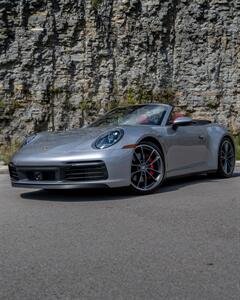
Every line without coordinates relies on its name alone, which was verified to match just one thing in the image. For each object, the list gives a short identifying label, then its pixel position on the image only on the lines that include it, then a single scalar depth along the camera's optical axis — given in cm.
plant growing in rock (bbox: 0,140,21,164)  1446
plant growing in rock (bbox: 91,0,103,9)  1750
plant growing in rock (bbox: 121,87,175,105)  1712
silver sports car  630
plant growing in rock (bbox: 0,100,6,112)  1639
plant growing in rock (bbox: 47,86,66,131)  1673
